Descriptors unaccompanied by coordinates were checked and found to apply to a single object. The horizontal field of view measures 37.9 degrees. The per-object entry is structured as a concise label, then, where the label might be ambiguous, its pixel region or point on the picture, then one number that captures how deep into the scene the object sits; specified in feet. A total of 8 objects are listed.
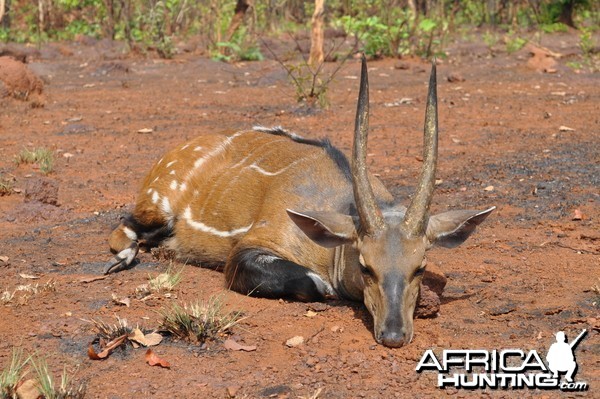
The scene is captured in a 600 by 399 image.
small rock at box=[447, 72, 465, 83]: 44.73
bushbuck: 15.19
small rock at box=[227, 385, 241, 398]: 12.90
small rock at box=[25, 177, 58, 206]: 24.68
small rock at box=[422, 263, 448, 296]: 16.53
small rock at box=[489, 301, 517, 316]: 16.06
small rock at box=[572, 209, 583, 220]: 21.90
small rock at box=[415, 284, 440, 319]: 15.40
